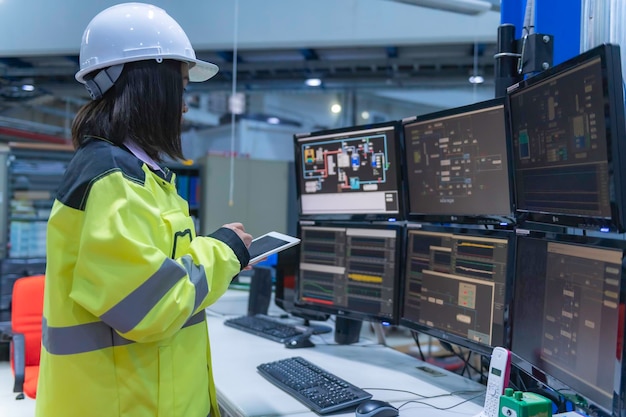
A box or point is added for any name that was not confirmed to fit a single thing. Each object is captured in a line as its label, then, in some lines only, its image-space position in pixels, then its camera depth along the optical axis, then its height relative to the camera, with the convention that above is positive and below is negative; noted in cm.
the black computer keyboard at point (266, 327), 216 -59
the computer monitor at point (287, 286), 234 -43
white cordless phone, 115 -40
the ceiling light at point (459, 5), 294 +107
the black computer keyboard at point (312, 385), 140 -55
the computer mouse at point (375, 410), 130 -53
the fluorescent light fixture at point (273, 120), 673 +89
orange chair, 234 -58
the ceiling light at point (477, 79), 414 +92
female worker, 99 -13
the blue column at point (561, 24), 156 +51
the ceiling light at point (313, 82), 433 +92
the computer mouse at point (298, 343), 205 -59
